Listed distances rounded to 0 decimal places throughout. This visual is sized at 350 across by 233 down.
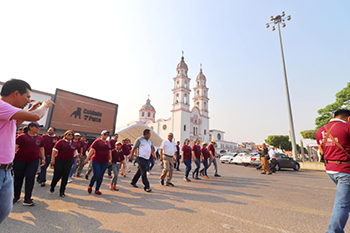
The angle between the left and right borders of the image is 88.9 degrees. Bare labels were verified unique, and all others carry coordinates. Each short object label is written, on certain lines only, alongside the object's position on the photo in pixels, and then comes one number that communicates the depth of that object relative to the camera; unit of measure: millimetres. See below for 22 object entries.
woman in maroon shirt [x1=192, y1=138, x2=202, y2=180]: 8172
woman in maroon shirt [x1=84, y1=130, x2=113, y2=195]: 5012
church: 51688
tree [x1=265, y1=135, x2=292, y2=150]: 58812
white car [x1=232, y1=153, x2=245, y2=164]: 18875
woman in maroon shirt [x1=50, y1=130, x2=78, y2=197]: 4816
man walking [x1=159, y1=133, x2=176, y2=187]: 6656
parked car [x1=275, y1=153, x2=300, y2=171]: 14359
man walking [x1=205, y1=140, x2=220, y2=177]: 9048
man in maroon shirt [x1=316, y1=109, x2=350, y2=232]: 2277
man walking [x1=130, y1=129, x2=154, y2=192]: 5621
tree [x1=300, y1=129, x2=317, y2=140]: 35281
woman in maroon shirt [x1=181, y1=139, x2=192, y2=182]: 7799
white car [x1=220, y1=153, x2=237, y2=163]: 22828
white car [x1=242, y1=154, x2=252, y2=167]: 16722
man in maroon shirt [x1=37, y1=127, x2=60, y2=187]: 6315
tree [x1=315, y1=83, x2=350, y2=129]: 22938
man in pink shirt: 1724
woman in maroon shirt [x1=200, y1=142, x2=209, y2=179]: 8928
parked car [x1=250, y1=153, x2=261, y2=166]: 15828
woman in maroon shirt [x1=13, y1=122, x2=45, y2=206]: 3891
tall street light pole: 18016
